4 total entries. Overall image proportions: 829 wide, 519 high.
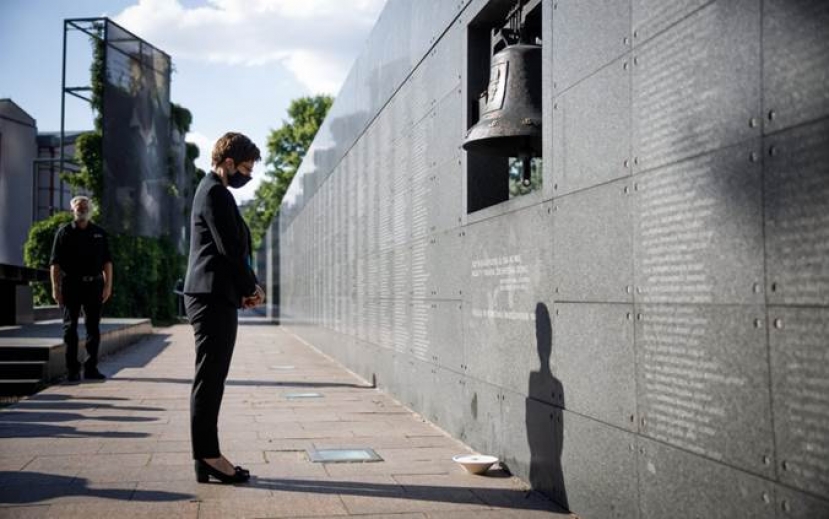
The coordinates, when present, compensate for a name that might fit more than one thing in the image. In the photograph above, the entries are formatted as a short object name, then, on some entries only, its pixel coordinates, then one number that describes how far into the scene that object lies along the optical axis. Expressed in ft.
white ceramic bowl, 15.88
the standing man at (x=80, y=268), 29.94
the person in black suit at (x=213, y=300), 15.20
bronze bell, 14.83
